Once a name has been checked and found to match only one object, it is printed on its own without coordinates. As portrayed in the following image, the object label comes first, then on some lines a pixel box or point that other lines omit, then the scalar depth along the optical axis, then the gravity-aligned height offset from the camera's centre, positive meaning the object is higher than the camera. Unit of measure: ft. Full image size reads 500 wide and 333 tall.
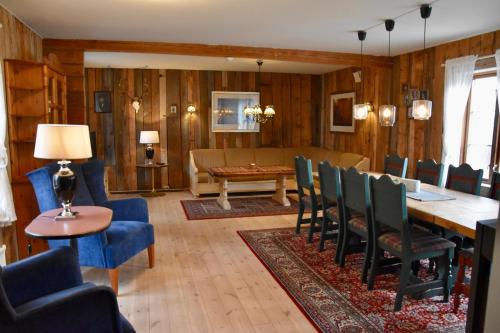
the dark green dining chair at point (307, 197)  14.40 -2.88
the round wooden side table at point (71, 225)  8.29 -2.43
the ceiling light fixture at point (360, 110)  15.06 +0.51
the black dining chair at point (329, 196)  12.34 -2.43
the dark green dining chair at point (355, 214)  10.62 -2.74
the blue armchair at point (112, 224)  10.12 -3.11
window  14.90 -0.05
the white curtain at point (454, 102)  15.38 +0.92
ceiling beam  15.79 +3.09
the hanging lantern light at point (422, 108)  11.81 +0.50
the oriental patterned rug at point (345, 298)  8.76 -4.53
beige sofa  23.39 -2.51
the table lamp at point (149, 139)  23.73 -1.20
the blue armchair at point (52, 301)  5.32 -2.70
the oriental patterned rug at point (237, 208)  19.02 -4.59
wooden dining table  8.44 -2.10
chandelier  22.37 +0.50
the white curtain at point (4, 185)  10.61 -1.87
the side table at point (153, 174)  24.05 -3.53
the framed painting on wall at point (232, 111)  26.22 +0.71
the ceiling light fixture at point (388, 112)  13.07 +0.39
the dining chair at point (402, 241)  9.11 -2.89
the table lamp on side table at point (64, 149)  9.10 -0.72
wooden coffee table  20.38 -2.82
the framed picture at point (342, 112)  23.65 +0.66
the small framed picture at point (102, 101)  24.48 +1.14
